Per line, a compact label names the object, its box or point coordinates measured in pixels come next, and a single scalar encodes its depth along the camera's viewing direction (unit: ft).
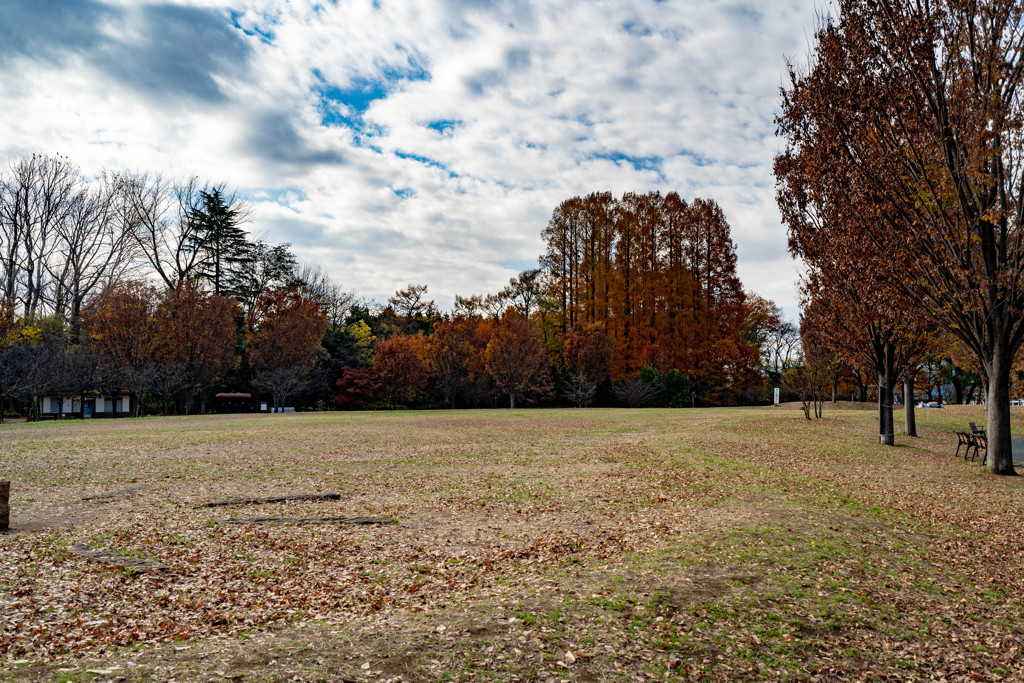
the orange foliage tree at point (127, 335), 124.57
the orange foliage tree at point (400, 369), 162.40
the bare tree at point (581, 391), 161.79
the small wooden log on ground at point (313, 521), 32.14
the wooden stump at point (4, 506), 29.50
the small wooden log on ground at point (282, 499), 36.42
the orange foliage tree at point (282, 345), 152.25
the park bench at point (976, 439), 57.25
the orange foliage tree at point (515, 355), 159.02
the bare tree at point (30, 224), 132.98
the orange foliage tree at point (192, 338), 133.69
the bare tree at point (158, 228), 152.56
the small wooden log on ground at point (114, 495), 37.73
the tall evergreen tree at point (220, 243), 170.60
